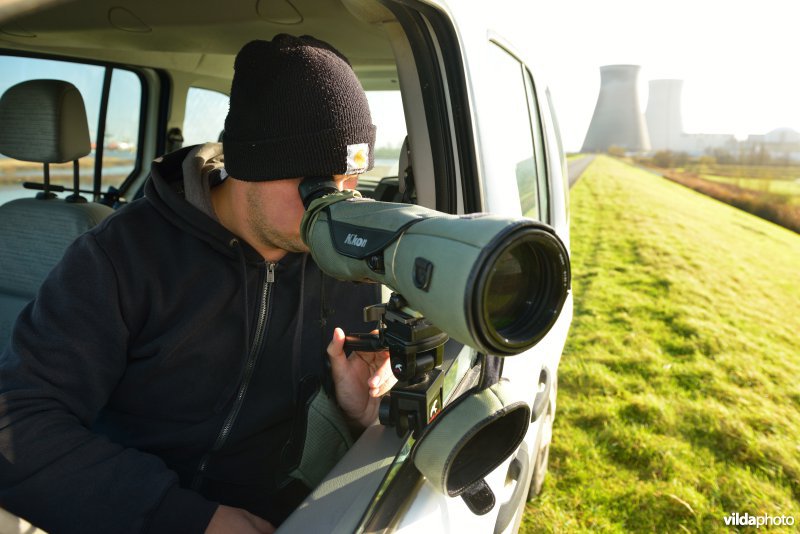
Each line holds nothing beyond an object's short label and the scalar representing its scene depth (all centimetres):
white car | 131
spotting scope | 80
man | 127
